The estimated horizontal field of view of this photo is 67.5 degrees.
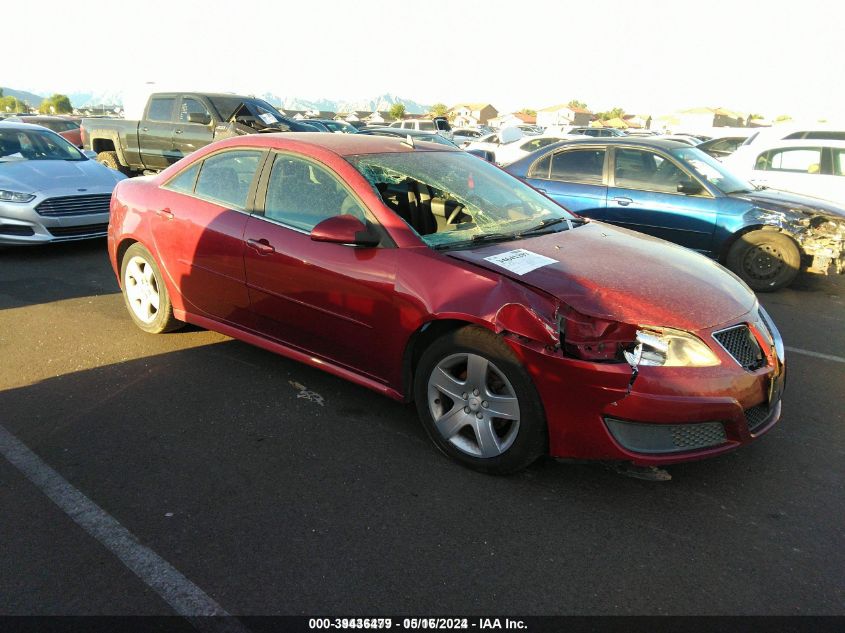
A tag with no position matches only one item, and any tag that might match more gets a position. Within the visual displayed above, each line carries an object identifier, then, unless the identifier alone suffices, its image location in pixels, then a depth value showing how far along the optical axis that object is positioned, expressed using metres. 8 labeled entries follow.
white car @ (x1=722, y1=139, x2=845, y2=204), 9.55
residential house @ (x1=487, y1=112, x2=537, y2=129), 72.01
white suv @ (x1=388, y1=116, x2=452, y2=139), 26.61
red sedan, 2.83
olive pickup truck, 11.30
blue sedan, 6.61
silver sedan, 7.19
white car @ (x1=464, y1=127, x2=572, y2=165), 15.66
